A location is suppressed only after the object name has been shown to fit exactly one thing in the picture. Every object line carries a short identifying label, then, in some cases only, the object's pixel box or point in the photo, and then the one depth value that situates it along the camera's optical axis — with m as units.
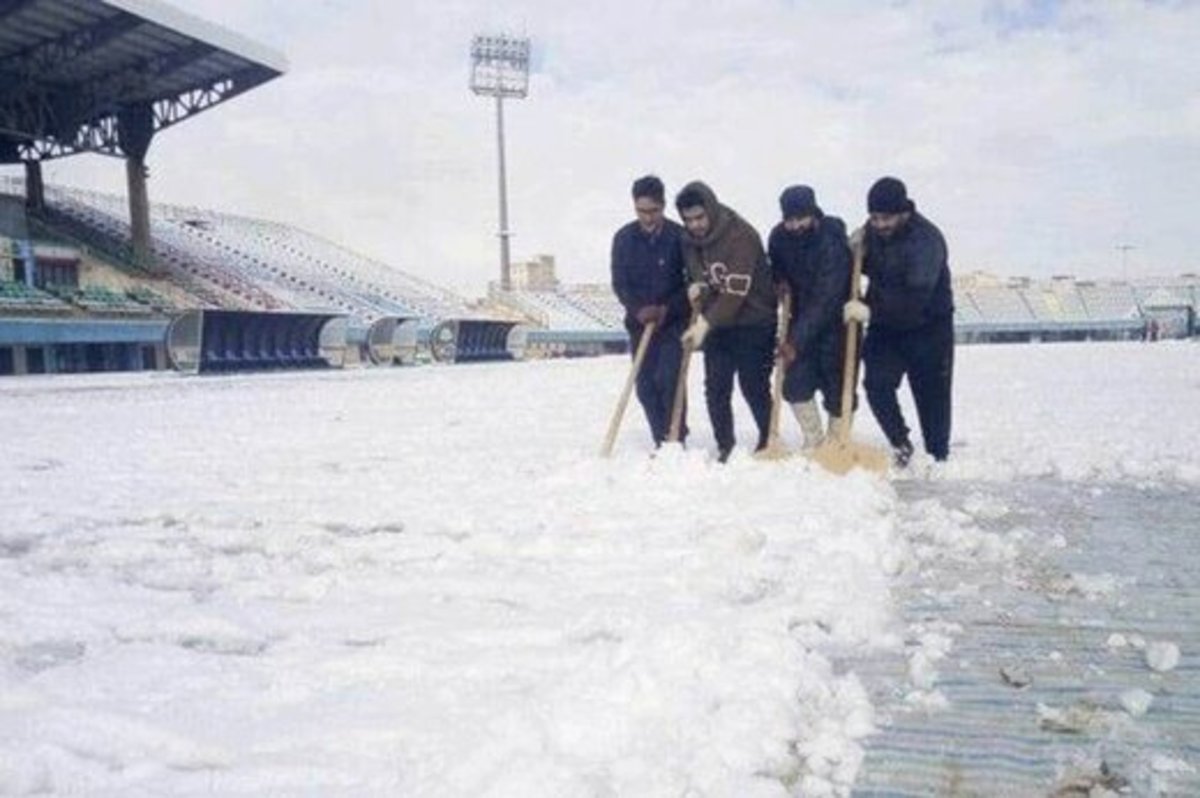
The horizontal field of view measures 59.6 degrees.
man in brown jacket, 5.71
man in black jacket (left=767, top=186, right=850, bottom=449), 5.62
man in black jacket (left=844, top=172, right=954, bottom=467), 5.43
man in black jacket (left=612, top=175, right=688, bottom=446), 6.14
